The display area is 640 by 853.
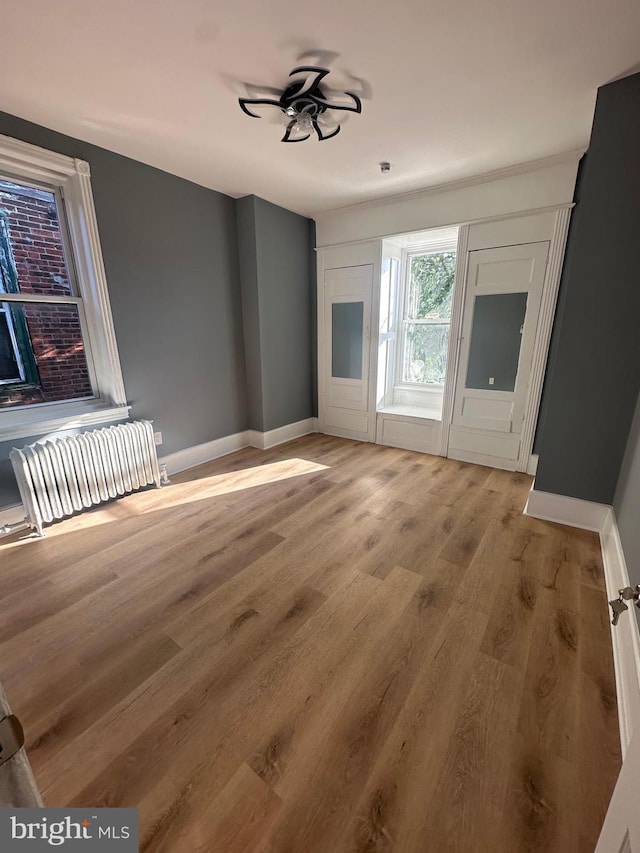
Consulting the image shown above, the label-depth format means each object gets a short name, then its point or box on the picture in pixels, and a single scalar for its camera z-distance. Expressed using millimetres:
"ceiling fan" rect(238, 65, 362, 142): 1885
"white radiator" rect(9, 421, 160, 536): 2338
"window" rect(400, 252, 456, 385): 4066
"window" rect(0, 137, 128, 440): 2398
